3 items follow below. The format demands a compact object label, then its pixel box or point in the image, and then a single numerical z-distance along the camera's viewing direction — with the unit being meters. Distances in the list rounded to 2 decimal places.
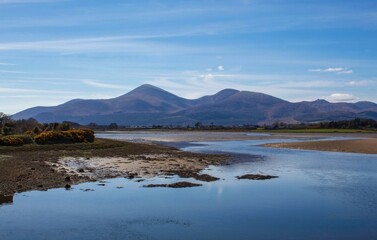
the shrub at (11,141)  43.38
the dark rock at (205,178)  27.91
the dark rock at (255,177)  28.97
